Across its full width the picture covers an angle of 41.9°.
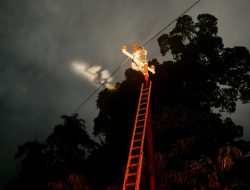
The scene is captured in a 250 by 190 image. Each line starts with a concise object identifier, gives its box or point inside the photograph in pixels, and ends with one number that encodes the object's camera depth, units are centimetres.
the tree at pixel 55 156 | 2056
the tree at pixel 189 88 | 1942
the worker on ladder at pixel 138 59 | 845
